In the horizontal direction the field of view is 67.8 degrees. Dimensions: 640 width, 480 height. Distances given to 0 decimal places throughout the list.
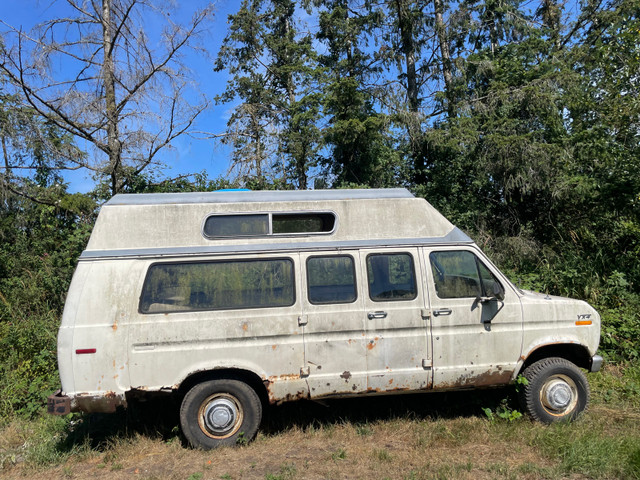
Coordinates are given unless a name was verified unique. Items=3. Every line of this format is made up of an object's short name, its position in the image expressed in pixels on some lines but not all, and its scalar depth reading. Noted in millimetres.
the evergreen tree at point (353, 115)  12398
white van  4602
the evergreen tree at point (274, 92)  13742
